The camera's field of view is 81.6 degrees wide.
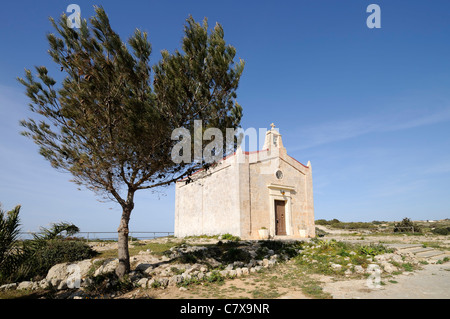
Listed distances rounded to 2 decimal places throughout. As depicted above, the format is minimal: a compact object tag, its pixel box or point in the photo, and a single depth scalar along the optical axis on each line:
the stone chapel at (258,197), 18.95
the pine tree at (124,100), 8.04
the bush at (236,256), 11.38
